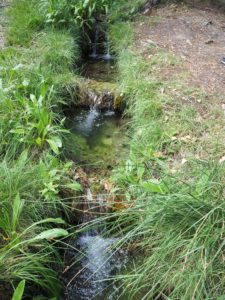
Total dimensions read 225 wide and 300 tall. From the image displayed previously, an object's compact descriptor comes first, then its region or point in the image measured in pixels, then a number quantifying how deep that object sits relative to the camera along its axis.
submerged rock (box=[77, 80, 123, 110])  5.26
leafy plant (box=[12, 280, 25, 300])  2.16
